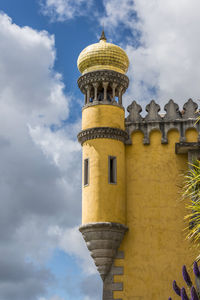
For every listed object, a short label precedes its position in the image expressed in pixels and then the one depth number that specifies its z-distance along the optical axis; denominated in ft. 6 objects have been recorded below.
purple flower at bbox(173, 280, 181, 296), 64.49
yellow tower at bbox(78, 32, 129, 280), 76.28
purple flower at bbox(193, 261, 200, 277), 58.32
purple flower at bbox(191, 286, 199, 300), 53.36
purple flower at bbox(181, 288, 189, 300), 55.54
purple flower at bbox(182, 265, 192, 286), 58.73
